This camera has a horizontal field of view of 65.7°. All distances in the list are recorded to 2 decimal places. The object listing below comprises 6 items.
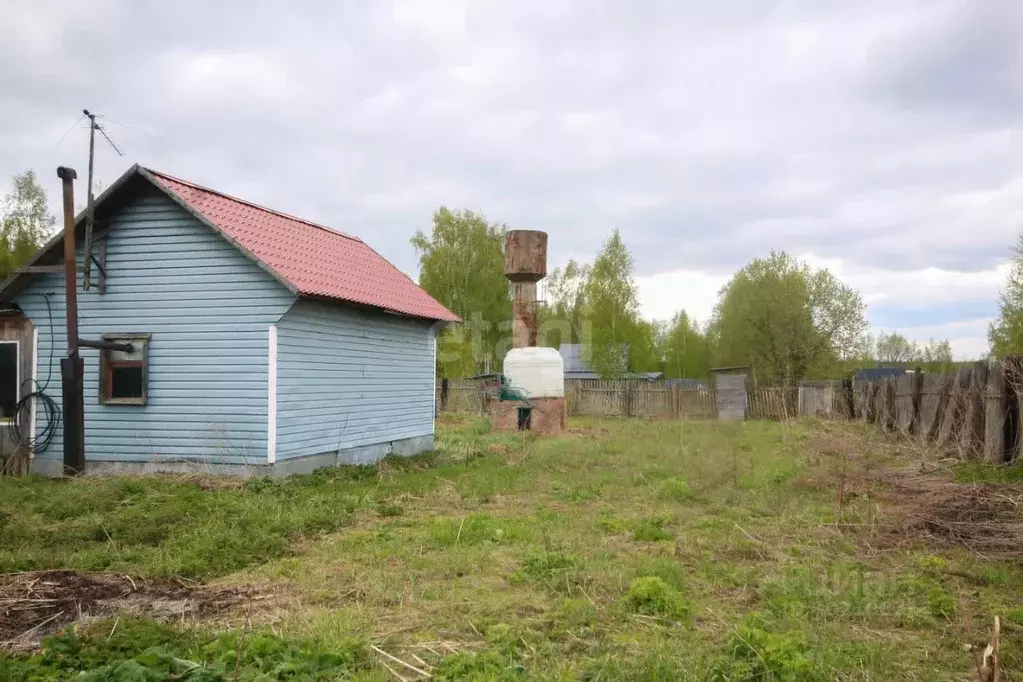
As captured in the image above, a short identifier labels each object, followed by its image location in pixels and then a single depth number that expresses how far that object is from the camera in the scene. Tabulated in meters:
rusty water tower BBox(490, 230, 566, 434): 23.00
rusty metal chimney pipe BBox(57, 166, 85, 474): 12.28
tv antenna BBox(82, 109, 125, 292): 12.66
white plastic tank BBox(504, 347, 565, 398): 23.09
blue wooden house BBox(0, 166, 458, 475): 12.59
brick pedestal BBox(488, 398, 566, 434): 22.92
